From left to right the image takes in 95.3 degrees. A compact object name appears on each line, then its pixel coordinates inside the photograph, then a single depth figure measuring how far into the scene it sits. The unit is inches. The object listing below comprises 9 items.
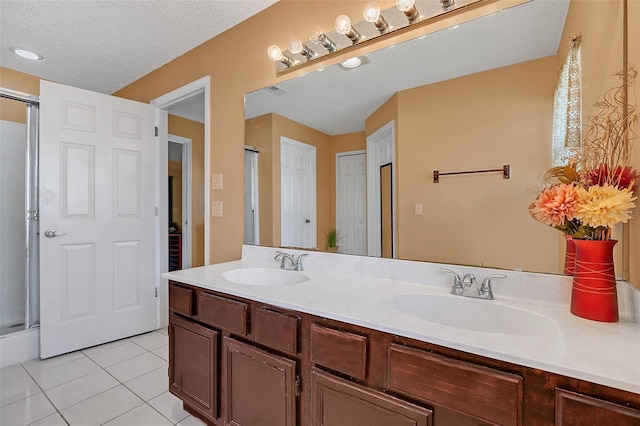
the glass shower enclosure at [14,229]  92.3
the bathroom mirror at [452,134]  44.0
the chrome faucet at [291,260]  66.8
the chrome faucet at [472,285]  43.5
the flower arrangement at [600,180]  31.5
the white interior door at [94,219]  86.9
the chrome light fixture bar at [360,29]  51.5
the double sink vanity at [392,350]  26.1
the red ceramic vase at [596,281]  32.9
